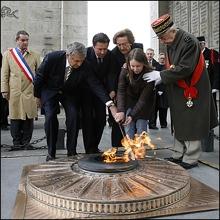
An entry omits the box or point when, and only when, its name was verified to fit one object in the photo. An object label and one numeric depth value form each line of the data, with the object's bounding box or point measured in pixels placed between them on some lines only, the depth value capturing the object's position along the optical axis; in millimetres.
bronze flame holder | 1873
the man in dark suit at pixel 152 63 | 4313
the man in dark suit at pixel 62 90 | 2987
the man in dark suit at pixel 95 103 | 3171
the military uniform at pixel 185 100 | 2764
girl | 2911
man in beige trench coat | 3675
